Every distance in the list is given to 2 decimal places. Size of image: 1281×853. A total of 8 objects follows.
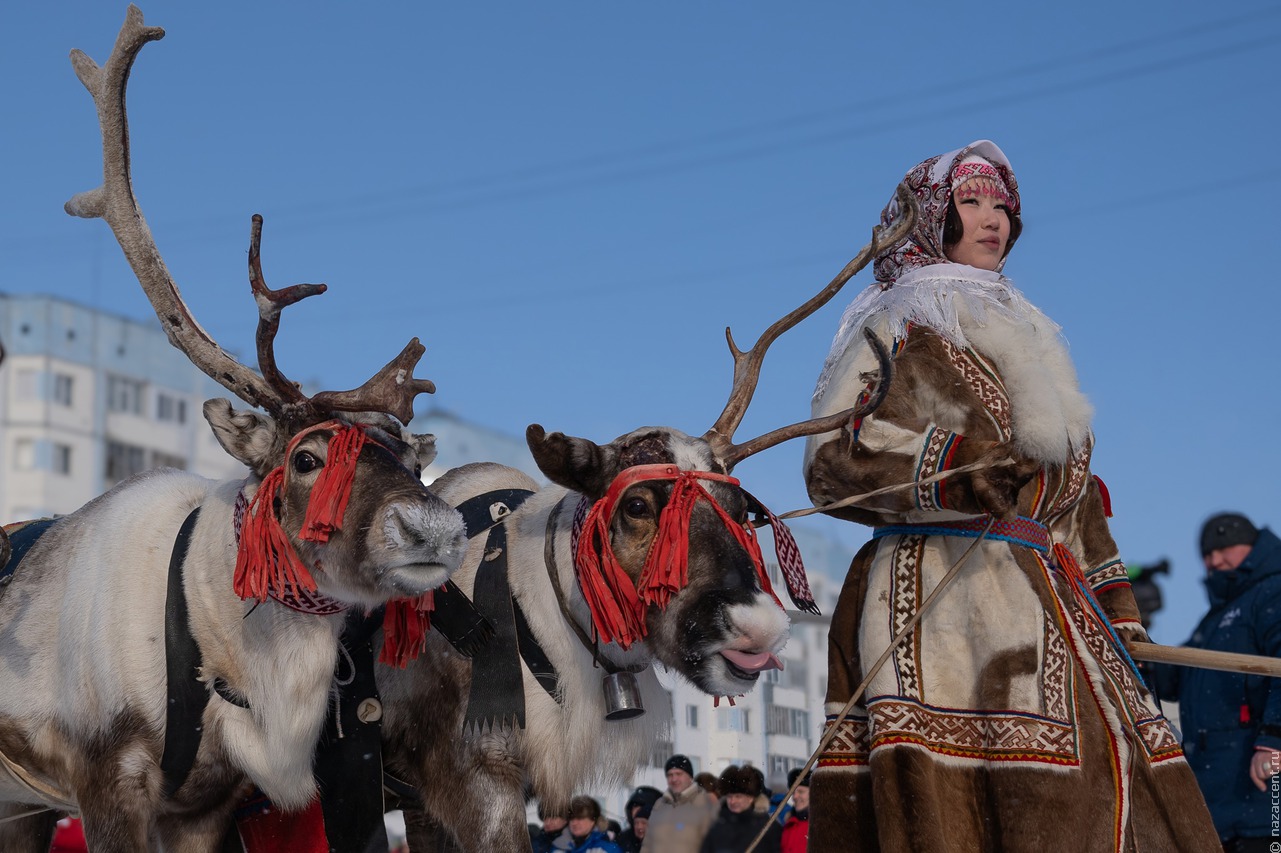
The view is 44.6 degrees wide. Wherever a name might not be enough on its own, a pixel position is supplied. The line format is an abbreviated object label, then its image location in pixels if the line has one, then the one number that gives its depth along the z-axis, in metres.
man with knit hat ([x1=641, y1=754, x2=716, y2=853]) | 7.86
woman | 4.39
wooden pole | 4.61
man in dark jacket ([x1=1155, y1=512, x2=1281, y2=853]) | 6.33
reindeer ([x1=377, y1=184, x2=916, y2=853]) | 4.42
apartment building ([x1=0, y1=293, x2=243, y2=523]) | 43.88
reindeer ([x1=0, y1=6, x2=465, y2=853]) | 4.41
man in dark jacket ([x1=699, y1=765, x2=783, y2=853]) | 7.67
